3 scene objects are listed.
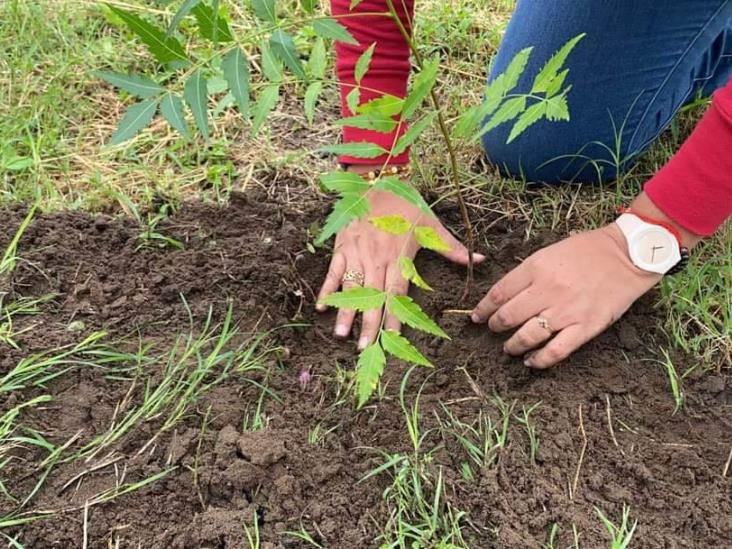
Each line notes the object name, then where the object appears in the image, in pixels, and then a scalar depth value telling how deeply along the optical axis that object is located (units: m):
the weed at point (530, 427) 1.35
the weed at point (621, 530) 1.20
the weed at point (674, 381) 1.49
